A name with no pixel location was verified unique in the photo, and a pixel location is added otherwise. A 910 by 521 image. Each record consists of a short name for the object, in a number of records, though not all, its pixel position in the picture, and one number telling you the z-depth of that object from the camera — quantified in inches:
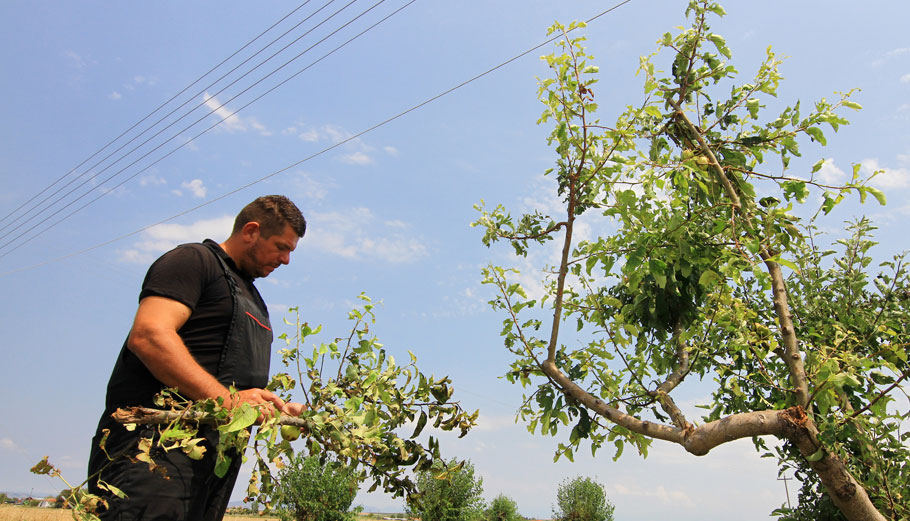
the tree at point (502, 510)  1944.6
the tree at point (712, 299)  125.2
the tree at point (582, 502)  1855.3
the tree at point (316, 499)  1487.5
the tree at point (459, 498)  1501.0
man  83.2
